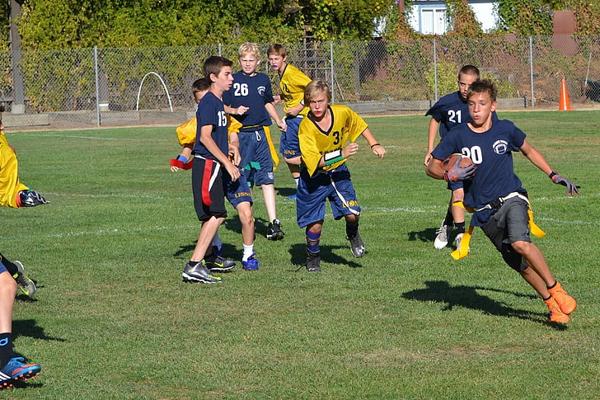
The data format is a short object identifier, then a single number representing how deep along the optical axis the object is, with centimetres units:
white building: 6738
